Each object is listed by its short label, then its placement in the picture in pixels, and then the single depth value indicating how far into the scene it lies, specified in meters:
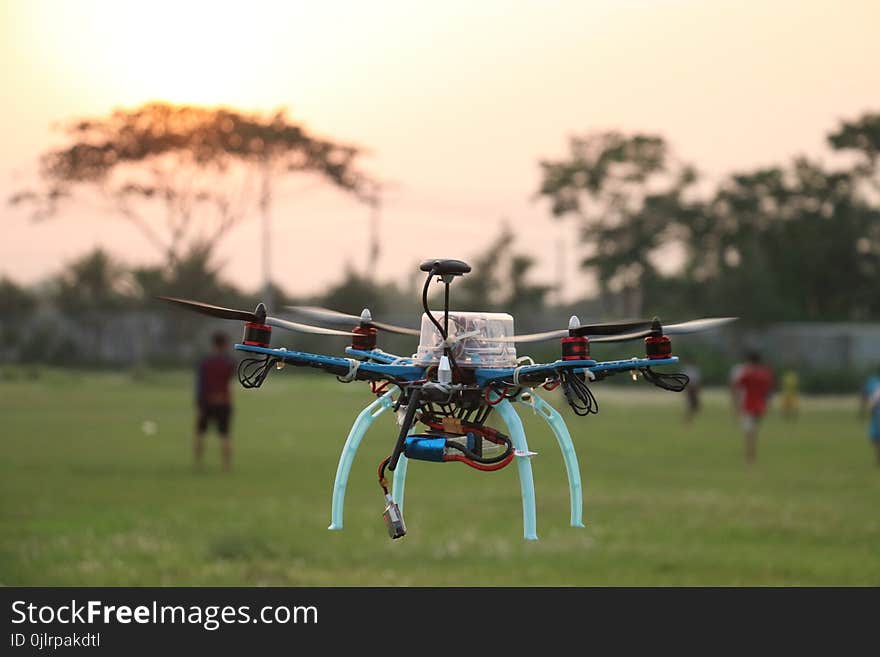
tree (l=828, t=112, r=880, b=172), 61.28
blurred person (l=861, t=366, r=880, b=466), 35.72
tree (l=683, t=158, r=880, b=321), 41.75
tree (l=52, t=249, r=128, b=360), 73.88
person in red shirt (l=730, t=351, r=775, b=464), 36.94
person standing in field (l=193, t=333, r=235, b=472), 32.38
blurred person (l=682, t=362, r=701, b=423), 50.25
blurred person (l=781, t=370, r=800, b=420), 65.06
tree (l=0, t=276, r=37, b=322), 74.38
